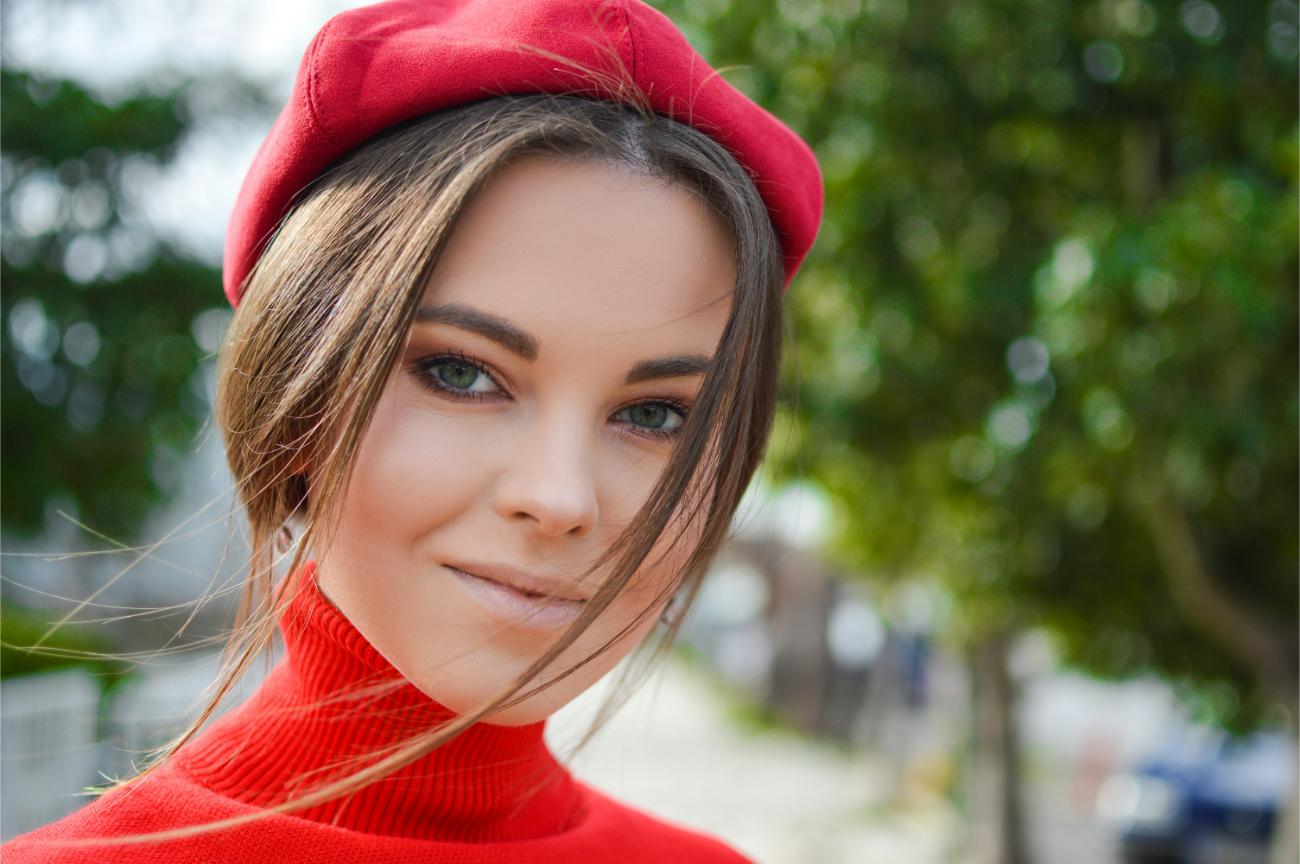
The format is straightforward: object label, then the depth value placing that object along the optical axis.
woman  1.15
